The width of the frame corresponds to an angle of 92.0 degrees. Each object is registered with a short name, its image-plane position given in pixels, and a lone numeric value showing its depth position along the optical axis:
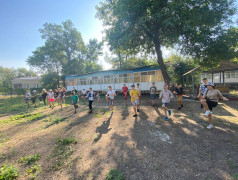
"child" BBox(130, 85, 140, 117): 6.54
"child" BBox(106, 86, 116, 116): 7.60
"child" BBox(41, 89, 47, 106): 12.04
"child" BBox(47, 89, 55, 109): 10.62
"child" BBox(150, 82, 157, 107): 8.73
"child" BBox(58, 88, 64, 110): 10.54
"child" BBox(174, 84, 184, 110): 7.81
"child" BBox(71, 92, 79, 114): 8.20
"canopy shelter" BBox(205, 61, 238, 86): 11.61
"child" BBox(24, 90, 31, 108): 11.65
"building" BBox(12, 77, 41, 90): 44.58
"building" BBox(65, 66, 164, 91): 14.84
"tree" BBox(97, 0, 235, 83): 9.41
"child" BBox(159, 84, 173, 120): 5.74
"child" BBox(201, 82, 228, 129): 4.23
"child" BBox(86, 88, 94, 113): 7.83
